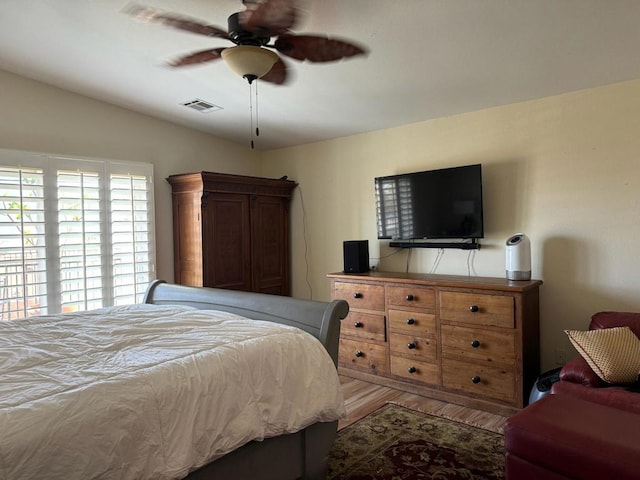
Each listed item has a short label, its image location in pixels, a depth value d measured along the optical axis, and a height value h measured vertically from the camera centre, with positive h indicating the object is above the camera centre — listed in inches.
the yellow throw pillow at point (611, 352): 93.5 -25.9
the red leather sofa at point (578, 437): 65.5 -32.7
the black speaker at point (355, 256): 162.7 -5.6
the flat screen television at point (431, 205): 139.3 +11.6
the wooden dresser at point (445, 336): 120.9 -29.7
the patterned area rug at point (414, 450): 93.1 -49.2
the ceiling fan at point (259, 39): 78.4 +40.3
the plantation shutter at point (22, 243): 136.5 +2.2
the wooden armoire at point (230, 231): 170.1 +5.8
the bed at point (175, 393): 53.6 -21.1
